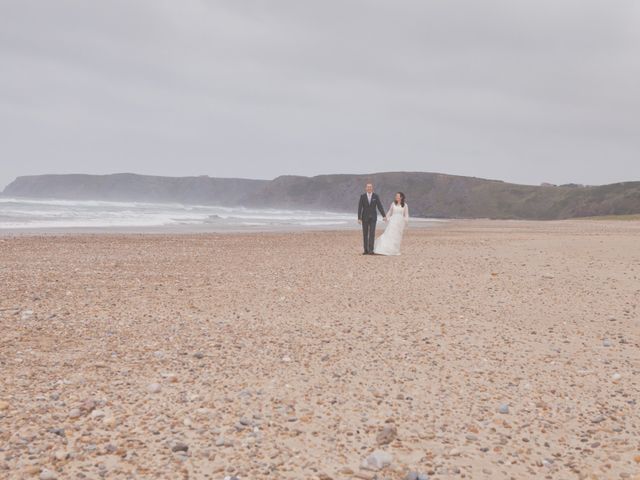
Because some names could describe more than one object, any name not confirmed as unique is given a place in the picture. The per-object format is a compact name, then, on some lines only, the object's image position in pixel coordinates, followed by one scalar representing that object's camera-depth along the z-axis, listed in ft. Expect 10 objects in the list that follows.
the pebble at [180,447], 11.36
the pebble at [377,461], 11.02
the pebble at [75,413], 12.71
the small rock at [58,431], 11.84
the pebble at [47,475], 10.18
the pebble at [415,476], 10.56
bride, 52.85
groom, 53.41
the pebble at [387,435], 11.94
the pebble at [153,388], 14.32
